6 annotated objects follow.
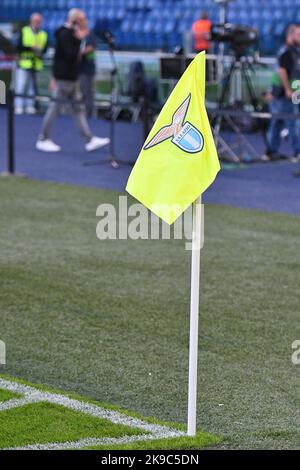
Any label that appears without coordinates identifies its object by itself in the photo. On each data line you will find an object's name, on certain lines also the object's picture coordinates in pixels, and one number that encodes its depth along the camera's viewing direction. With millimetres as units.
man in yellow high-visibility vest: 23984
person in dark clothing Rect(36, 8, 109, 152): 17672
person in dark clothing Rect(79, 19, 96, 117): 21922
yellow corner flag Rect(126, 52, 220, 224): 4941
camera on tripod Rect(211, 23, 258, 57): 17031
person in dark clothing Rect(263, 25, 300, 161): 16562
